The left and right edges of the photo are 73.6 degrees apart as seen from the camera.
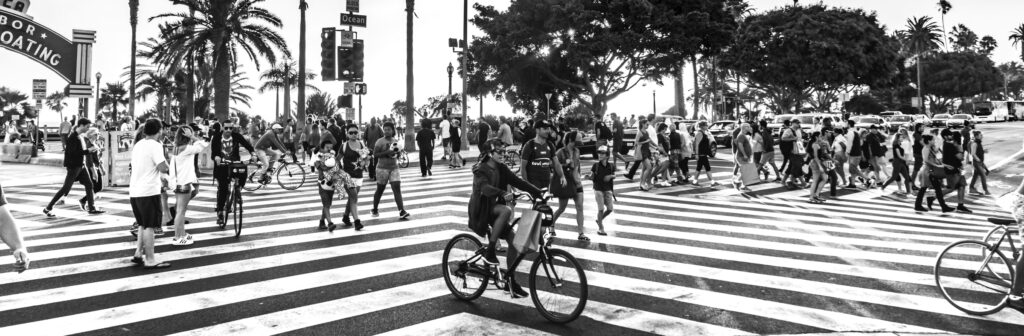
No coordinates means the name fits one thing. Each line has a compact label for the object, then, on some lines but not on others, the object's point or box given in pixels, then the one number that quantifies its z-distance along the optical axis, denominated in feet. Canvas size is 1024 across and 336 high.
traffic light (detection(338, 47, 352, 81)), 54.19
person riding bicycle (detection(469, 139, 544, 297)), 19.83
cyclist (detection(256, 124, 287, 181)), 44.27
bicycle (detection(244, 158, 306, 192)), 54.95
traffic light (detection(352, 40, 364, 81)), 54.65
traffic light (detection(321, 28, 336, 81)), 54.03
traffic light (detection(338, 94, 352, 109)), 61.72
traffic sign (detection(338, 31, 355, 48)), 54.67
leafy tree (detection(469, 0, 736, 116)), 129.08
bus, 205.98
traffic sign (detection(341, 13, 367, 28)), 59.26
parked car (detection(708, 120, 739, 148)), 110.63
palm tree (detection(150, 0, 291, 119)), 91.61
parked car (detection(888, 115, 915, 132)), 155.43
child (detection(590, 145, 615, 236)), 32.94
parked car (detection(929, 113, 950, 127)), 160.13
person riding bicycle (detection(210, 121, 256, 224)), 33.47
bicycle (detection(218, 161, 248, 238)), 32.24
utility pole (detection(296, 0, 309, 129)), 94.48
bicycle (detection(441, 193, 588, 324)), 18.15
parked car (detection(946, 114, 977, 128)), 161.83
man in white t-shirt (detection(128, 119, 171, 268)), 24.84
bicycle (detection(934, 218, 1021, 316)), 19.45
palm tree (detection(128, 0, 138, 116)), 132.26
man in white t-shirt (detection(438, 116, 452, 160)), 75.57
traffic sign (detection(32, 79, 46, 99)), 84.28
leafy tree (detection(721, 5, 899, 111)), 159.22
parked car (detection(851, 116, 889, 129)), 136.75
